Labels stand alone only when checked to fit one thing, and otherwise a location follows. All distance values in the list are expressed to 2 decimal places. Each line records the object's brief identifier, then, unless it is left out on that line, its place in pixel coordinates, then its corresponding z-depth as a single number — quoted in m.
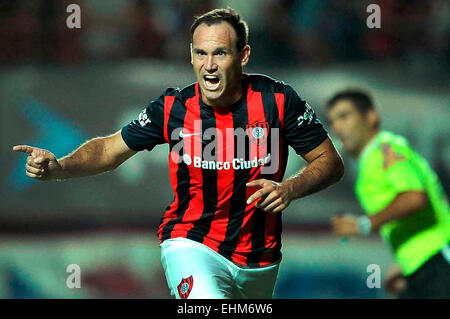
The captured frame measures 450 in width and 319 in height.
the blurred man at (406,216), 10.37
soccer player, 7.54
